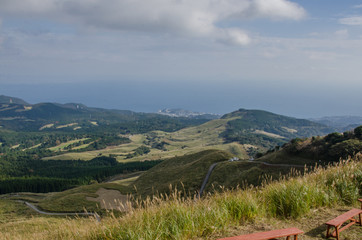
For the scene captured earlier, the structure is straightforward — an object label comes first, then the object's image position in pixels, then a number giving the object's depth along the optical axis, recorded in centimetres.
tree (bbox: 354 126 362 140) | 4601
